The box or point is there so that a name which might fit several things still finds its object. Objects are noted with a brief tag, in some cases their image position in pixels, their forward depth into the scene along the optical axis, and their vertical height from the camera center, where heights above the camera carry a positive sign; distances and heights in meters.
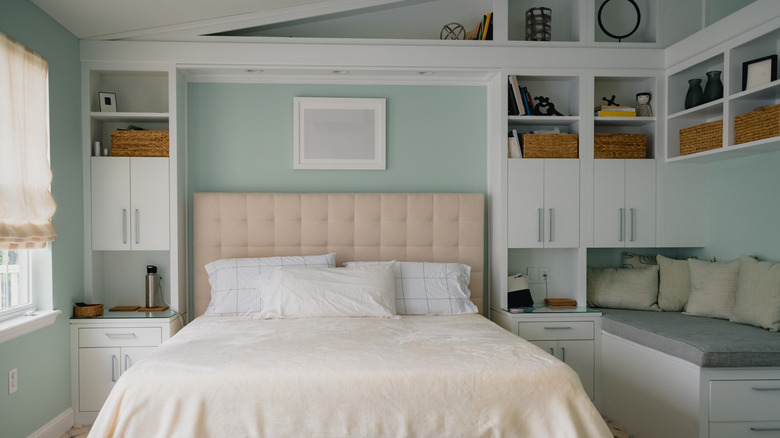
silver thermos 3.47 -0.49
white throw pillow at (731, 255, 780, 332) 2.80 -0.48
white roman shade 2.48 +0.34
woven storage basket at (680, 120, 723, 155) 3.15 +0.50
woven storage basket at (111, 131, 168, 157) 3.43 +0.50
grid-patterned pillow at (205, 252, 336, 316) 3.29 -0.44
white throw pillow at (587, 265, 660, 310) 3.52 -0.54
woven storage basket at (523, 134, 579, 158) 3.60 +0.50
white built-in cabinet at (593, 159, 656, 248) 3.62 +0.08
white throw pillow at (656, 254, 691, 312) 3.44 -0.51
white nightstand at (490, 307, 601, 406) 3.44 -0.84
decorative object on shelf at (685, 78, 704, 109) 3.37 +0.81
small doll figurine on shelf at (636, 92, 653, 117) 3.67 +0.81
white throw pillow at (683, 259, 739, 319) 3.14 -0.50
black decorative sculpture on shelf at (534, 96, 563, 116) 3.68 +0.79
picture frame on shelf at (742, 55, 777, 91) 2.85 +0.83
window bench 2.51 -0.89
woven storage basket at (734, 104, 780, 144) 2.71 +0.50
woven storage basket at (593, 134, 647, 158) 3.63 +0.50
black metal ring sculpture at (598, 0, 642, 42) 3.72 +1.42
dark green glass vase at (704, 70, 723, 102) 3.21 +0.82
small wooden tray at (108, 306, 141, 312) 3.43 -0.65
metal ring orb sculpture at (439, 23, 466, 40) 3.69 +1.36
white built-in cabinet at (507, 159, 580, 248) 3.59 +0.08
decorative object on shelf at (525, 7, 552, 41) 3.63 +1.39
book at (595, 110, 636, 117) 3.62 +0.73
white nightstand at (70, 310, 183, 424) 3.20 -0.87
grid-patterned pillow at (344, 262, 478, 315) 3.37 -0.52
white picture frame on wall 3.71 +0.61
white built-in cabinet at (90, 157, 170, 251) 3.39 +0.08
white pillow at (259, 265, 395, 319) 3.12 -0.51
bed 2.02 -0.71
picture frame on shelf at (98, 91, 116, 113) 3.46 +0.79
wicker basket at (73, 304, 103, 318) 3.20 -0.62
